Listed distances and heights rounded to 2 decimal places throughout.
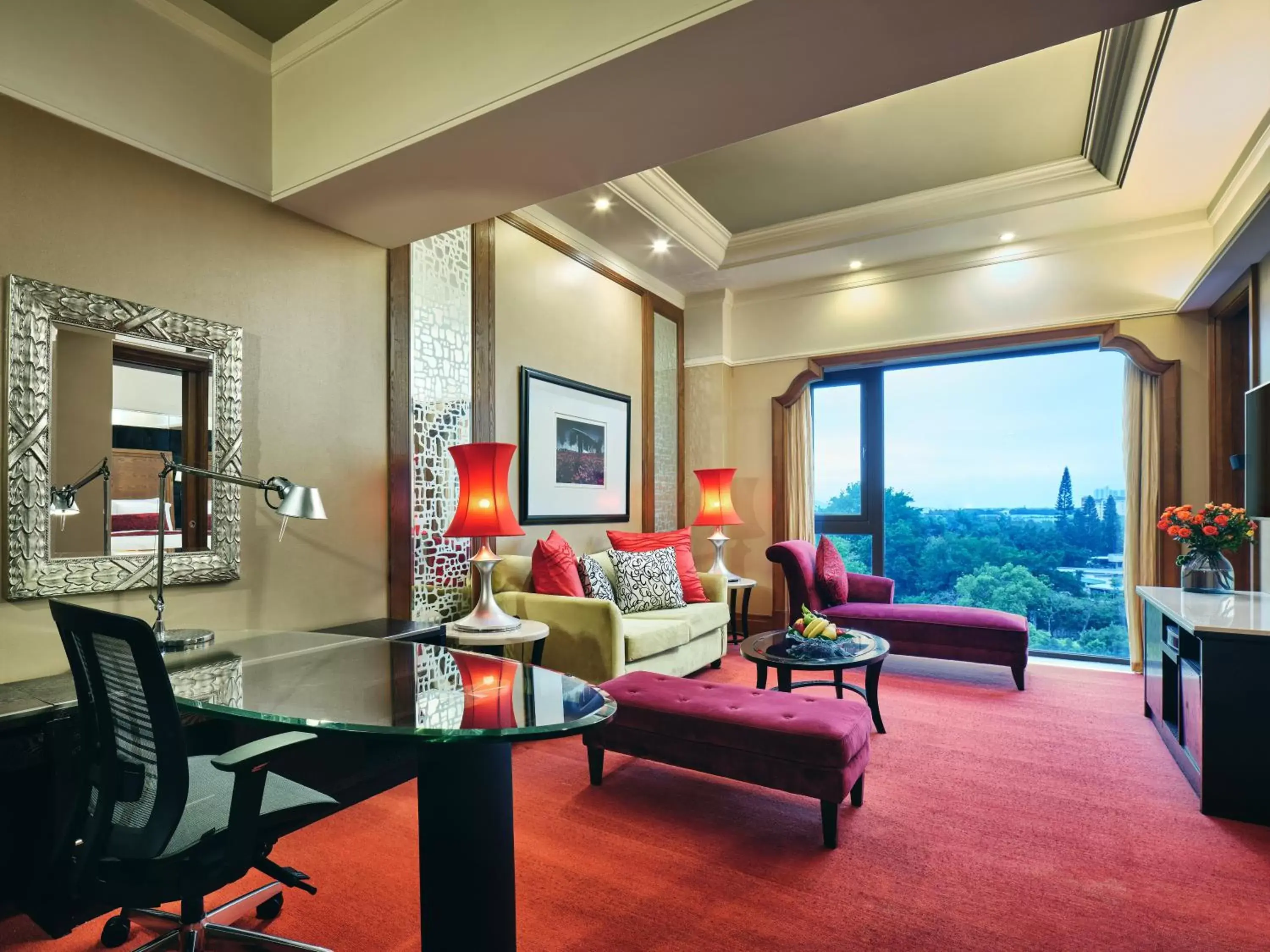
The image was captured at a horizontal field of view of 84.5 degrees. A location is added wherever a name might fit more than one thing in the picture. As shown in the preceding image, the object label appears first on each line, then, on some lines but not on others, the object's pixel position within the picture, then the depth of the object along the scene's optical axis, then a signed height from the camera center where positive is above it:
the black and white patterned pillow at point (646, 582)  4.45 -0.66
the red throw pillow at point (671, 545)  4.88 -0.48
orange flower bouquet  3.32 -0.29
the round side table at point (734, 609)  5.34 -1.07
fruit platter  3.29 -0.80
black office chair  1.41 -0.65
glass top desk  1.33 -0.51
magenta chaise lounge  4.31 -0.92
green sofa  3.48 -0.84
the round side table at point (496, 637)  3.10 -0.71
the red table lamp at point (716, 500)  5.59 -0.17
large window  5.23 -0.05
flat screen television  3.29 +0.13
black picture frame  4.35 +0.20
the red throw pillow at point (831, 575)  4.98 -0.68
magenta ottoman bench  2.32 -0.91
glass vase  3.40 -0.47
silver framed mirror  2.22 +0.15
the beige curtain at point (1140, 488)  4.70 -0.07
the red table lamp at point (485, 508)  3.28 -0.13
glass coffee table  3.17 -0.84
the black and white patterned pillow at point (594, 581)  4.08 -0.60
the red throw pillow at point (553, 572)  3.85 -0.51
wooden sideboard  2.46 -0.84
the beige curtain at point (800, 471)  5.88 +0.07
